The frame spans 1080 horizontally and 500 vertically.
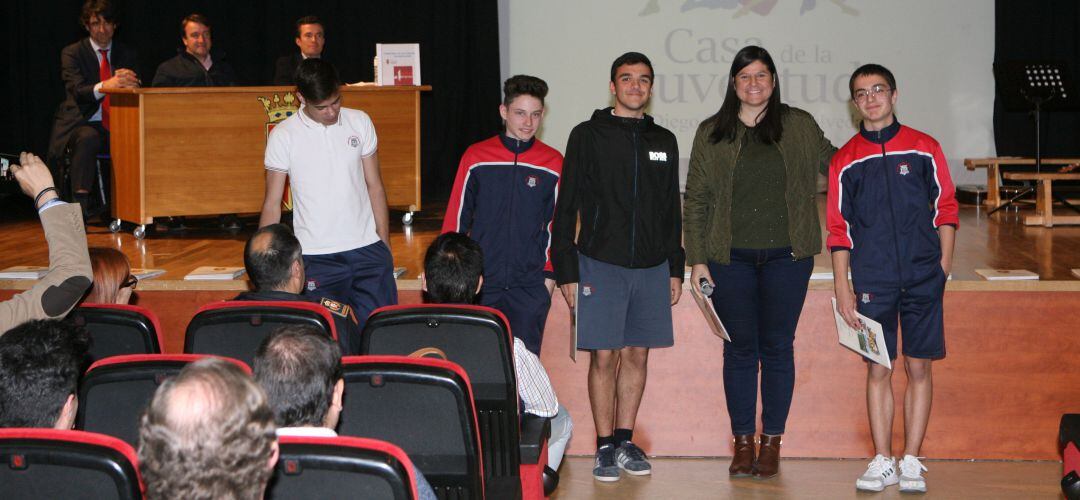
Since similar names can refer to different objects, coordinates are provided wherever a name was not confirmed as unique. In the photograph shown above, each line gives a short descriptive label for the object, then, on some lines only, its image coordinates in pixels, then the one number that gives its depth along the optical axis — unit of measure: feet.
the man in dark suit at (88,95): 21.58
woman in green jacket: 12.05
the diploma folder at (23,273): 15.14
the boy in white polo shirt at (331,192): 12.37
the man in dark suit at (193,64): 22.24
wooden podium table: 20.52
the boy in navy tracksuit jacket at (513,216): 12.84
